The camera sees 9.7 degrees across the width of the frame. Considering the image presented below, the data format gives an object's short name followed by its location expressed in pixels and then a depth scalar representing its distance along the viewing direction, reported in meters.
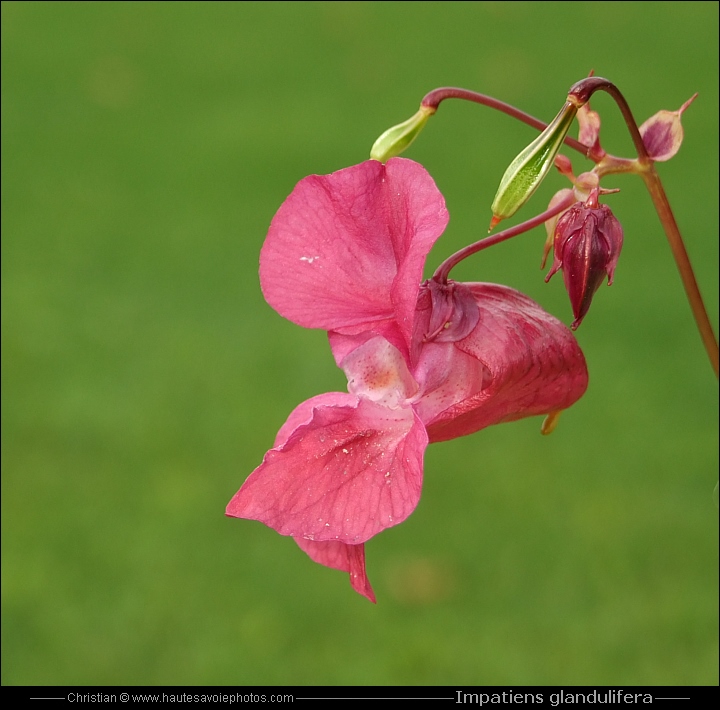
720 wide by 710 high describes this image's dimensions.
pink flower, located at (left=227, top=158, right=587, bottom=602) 0.36
